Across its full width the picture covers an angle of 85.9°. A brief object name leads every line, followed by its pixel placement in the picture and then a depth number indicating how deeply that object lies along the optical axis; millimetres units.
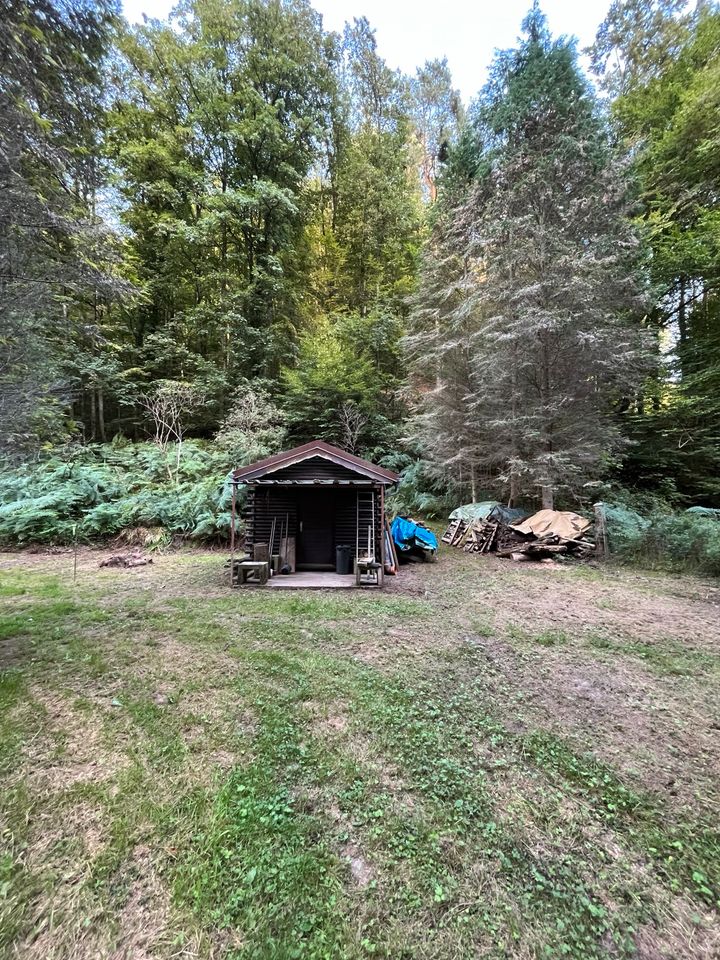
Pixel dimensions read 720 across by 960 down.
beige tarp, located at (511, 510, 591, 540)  9305
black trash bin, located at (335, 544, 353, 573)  8352
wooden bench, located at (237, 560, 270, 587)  7156
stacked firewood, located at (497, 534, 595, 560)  9102
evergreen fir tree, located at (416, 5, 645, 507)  10086
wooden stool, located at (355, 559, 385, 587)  7242
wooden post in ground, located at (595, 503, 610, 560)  8883
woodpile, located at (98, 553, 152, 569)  8453
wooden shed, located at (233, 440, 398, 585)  7969
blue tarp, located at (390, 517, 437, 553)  9523
